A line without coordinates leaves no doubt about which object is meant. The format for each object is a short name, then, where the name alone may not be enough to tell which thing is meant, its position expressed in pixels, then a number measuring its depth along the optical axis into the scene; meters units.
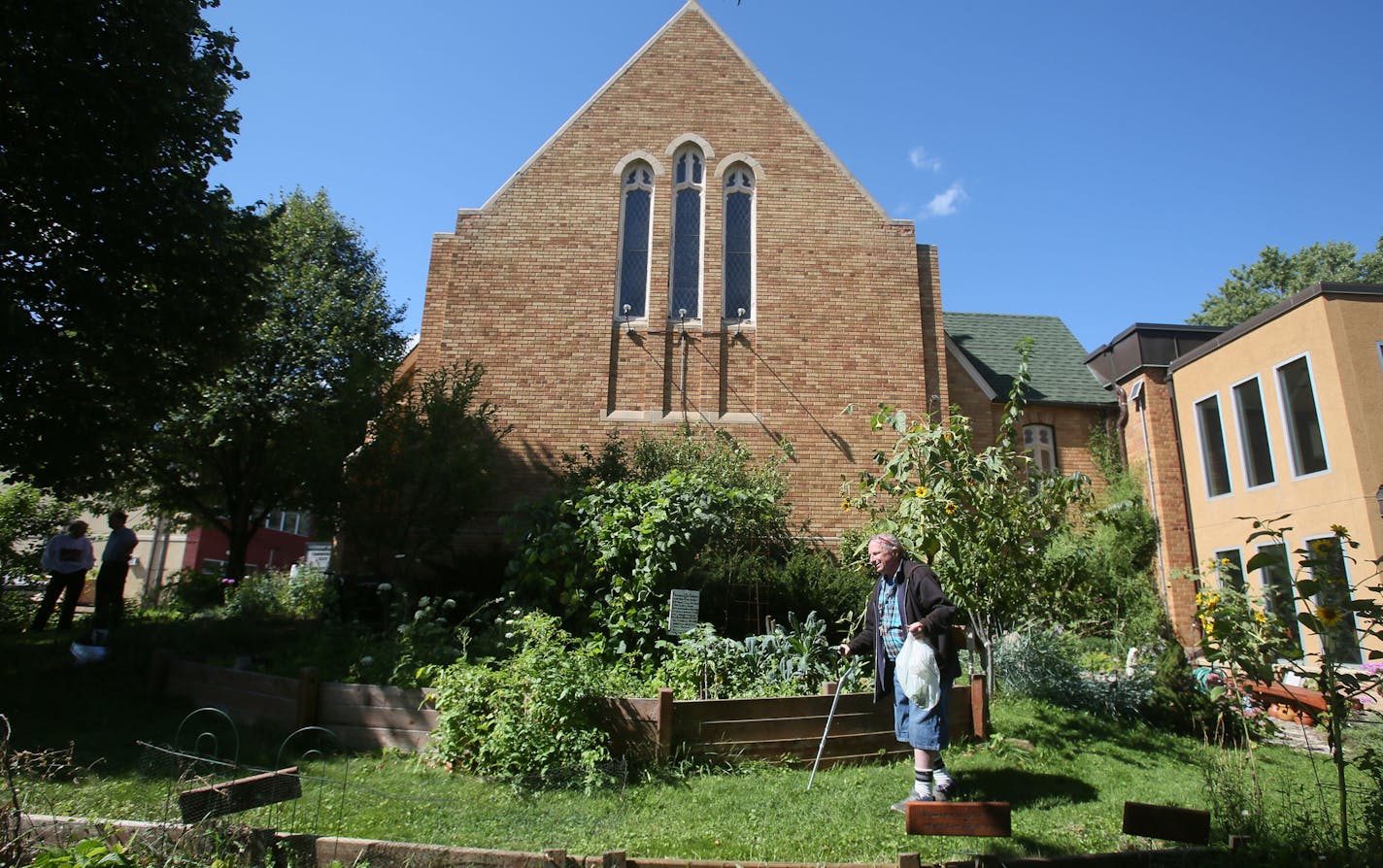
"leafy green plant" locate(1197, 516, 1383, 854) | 4.18
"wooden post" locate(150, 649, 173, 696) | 7.48
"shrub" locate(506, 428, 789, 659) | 8.35
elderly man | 5.26
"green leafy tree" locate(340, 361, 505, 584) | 10.68
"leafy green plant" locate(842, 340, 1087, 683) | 7.43
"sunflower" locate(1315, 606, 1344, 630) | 4.15
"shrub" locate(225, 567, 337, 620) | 12.12
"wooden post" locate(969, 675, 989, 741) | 7.11
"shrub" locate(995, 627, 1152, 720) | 8.15
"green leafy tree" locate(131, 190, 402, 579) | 14.94
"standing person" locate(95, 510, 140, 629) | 9.22
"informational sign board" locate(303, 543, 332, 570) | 21.07
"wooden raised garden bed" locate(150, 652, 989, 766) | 6.03
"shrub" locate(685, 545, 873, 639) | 9.93
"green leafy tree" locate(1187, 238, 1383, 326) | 37.28
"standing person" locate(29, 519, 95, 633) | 10.37
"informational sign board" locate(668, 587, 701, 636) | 7.48
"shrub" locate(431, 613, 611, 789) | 5.58
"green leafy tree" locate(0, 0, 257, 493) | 8.22
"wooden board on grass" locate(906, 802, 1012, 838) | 3.19
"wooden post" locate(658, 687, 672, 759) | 5.93
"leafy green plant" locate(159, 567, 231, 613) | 14.96
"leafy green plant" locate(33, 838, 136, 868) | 3.30
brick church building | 14.30
